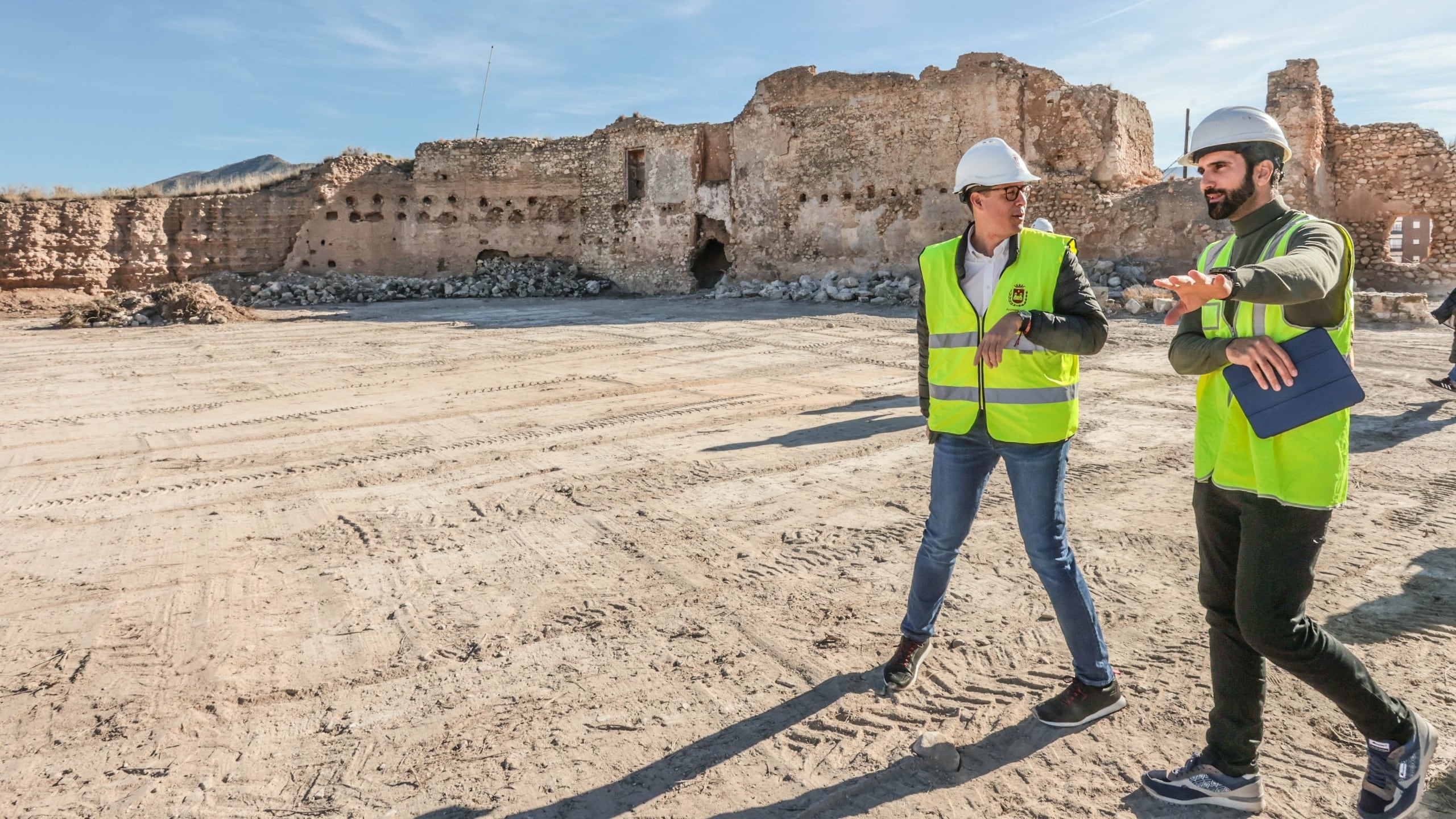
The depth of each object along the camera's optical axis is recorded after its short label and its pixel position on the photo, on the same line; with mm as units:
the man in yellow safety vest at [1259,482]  2111
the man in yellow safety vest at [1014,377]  2754
